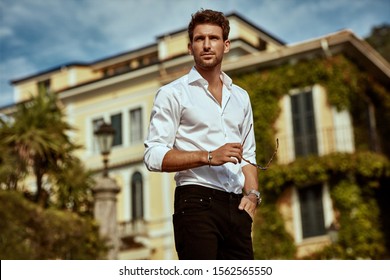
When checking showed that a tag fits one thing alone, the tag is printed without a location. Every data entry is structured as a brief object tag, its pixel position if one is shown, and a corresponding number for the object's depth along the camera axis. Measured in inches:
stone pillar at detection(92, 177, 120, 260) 475.2
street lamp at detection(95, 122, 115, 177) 493.4
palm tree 637.9
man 119.1
